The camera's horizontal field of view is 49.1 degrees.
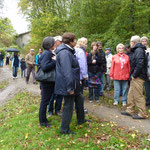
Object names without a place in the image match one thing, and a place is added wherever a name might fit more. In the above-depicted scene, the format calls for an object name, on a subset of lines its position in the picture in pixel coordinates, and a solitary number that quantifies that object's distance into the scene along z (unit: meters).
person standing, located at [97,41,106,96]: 6.51
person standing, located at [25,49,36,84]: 10.18
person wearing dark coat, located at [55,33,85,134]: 3.46
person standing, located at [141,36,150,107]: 5.13
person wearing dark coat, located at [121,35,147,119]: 4.71
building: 57.06
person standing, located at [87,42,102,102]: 6.23
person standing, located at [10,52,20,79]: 11.52
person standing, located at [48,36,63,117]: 5.05
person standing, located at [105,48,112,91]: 8.04
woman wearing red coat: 5.90
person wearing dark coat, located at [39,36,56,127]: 4.01
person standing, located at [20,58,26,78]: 13.35
